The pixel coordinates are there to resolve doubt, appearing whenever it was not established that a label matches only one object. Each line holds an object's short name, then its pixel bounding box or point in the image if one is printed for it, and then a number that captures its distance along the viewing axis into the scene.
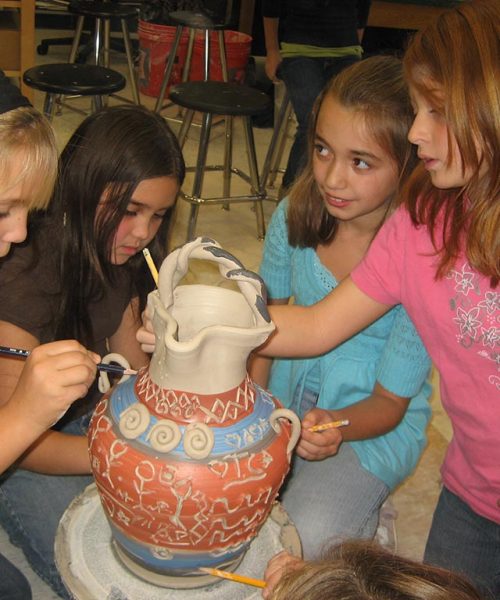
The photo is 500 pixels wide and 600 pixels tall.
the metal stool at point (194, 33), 3.35
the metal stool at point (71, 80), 2.52
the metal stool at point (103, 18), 3.53
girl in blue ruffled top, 1.28
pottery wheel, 0.92
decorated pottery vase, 0.82
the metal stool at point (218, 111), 2.42
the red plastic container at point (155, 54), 4.21
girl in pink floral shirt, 0.96
